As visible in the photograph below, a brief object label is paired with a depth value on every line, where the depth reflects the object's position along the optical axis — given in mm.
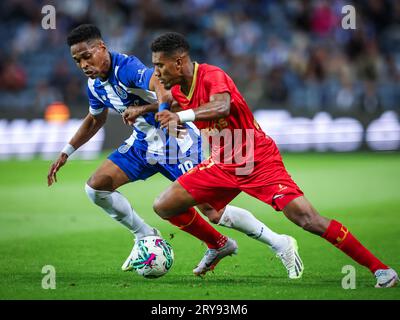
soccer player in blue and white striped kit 15289
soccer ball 14383
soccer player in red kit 13391
